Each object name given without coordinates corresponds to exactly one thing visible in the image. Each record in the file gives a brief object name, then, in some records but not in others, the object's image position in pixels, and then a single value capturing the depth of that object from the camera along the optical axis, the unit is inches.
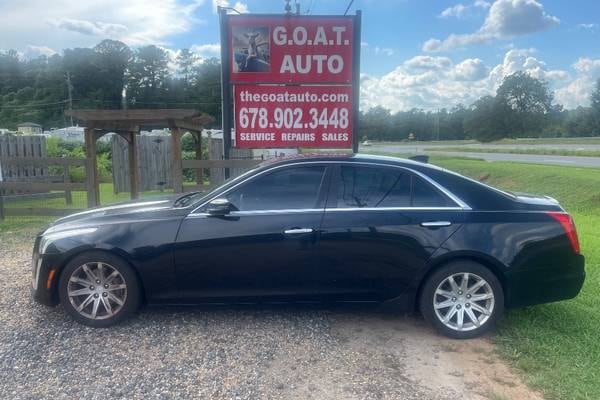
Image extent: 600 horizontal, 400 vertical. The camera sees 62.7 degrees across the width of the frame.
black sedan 171.2
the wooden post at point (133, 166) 413.3
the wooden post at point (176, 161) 349.7
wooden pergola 356.2
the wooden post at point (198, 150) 432.8
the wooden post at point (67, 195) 484.0
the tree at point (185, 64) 3476.9
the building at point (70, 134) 1704.2
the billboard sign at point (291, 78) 330.3
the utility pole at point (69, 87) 2773.1
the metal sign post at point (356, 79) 334.3
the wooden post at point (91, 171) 374.0
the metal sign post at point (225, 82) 327.9
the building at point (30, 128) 1478.8
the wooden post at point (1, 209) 389.1
